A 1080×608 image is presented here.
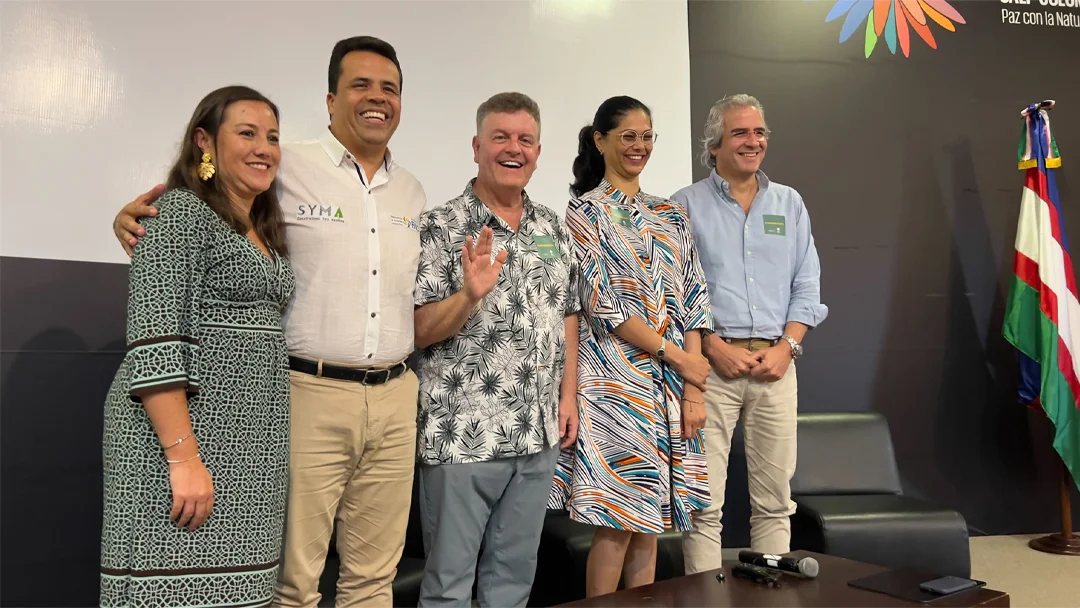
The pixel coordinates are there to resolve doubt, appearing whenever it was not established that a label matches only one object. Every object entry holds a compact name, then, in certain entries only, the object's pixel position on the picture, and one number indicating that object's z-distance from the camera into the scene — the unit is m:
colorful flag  4.01
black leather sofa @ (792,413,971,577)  3.18
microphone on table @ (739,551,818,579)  2.17
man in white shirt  2.09
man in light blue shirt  2.89
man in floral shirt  2.24
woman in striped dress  2.46
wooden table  1.96
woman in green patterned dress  1.75
